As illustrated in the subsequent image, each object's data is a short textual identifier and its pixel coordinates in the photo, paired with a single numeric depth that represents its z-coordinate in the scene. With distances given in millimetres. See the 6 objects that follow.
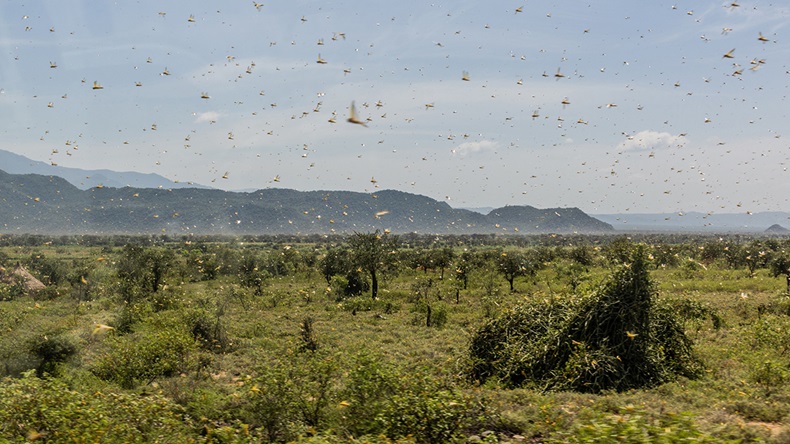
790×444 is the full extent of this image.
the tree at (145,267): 53759
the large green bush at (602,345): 18500
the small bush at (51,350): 22938
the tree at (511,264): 58000
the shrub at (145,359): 20500
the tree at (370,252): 53719
